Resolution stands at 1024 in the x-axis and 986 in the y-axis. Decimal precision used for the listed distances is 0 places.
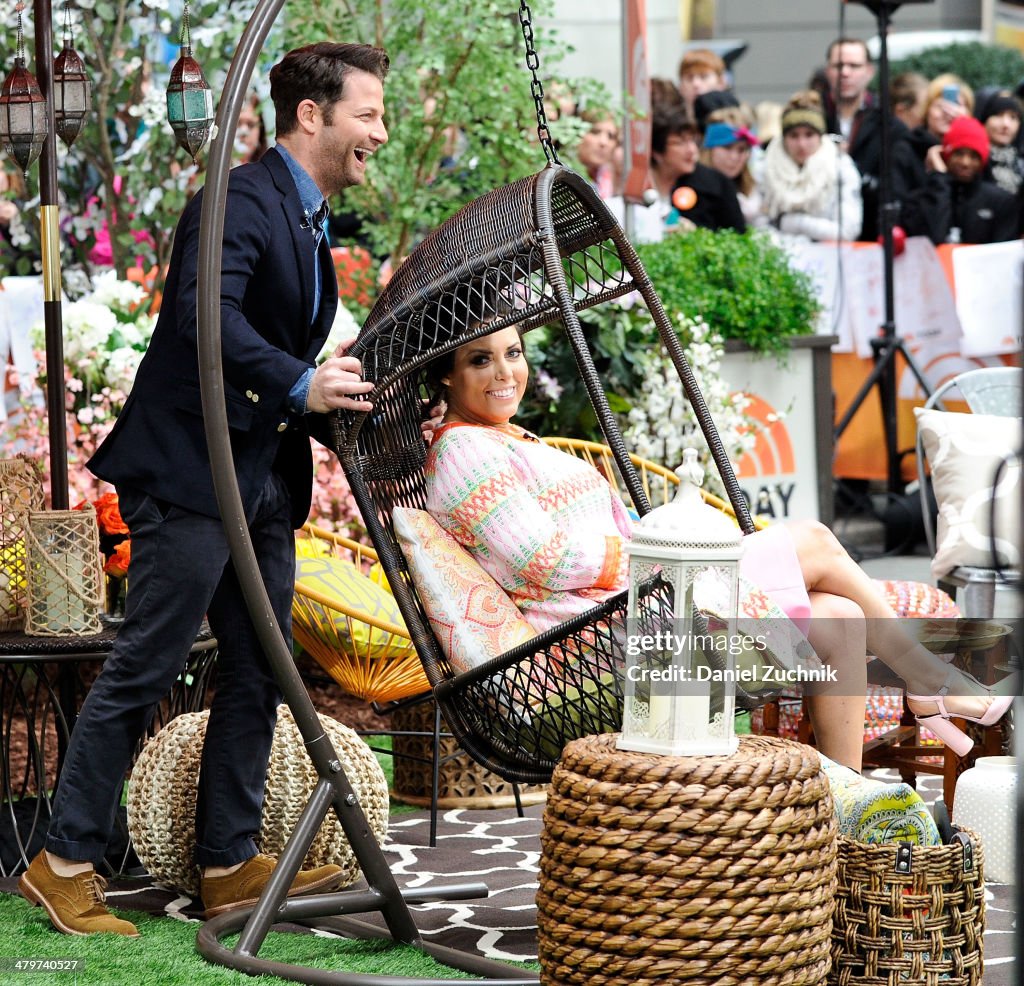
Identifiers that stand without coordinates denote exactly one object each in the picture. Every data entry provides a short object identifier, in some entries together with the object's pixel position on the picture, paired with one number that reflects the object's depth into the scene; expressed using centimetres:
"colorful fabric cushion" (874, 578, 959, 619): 862
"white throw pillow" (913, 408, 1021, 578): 960
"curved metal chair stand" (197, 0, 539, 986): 562
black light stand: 1495
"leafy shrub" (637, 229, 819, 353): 1293
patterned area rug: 635
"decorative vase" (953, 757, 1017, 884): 696
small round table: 696
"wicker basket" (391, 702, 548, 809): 852
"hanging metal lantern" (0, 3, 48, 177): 737
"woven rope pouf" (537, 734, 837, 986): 464
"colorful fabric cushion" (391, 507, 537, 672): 618
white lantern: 493
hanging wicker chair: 580
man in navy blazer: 622
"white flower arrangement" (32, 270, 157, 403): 941
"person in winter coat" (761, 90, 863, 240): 1659
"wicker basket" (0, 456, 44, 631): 737
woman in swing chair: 626
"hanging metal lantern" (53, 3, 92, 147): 790
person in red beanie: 1702
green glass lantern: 661
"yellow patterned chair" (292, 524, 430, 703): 784
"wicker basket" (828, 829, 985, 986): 517
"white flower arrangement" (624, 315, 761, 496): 1170
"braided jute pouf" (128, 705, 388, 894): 688
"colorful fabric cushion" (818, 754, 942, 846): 538
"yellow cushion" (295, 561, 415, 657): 789
